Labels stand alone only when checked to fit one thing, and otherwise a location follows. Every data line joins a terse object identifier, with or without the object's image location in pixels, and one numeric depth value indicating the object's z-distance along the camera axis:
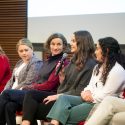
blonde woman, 5.58
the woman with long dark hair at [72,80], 4.63
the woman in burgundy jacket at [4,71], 5.96
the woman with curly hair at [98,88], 4.27
